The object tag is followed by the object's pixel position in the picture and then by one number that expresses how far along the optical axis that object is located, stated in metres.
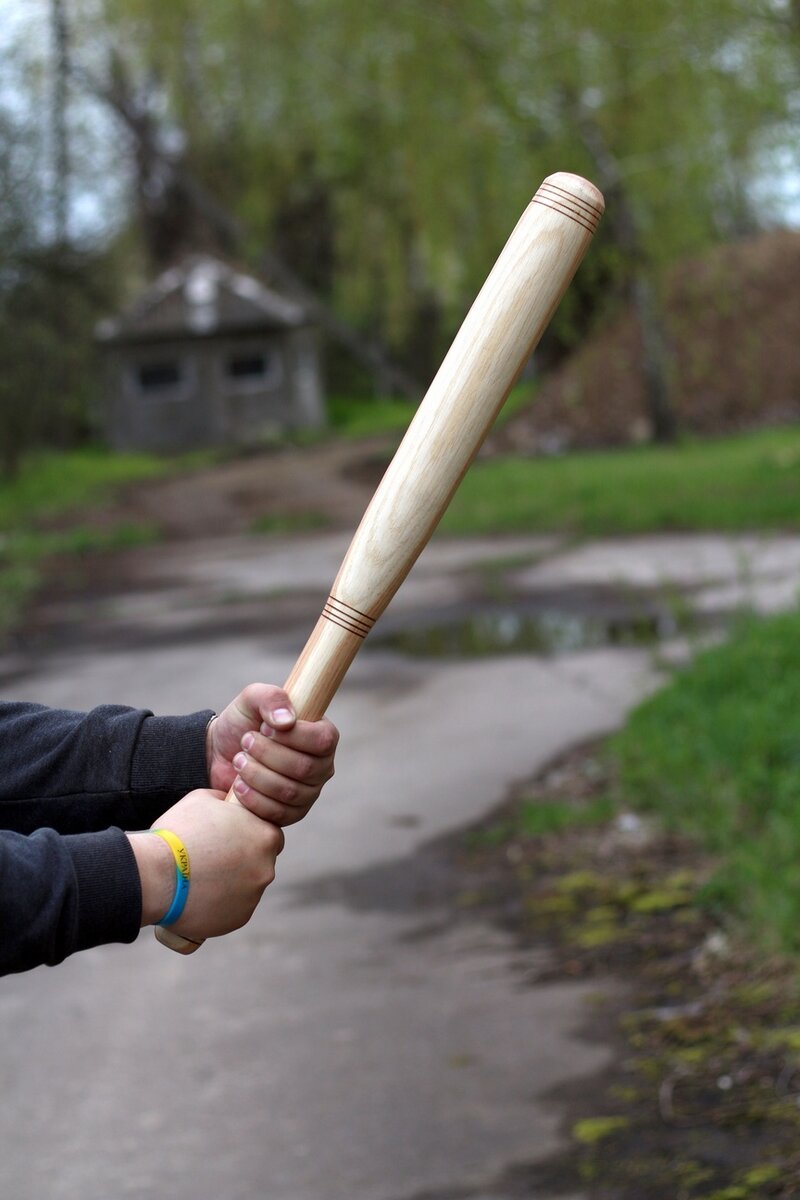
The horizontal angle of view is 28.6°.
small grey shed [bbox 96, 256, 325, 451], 36.41
